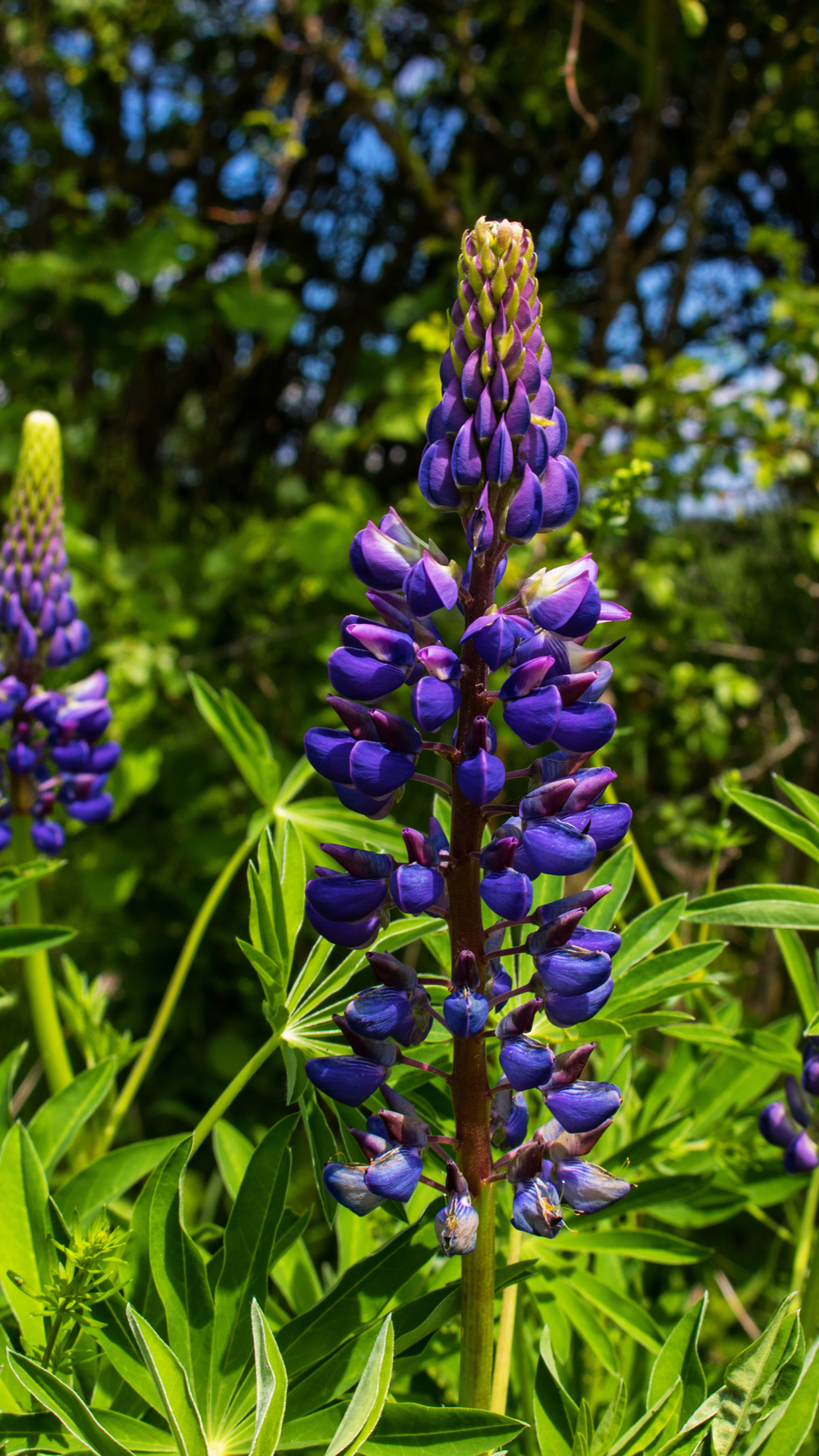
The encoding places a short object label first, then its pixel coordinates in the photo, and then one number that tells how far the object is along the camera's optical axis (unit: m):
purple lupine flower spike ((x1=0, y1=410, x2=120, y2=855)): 0.73
